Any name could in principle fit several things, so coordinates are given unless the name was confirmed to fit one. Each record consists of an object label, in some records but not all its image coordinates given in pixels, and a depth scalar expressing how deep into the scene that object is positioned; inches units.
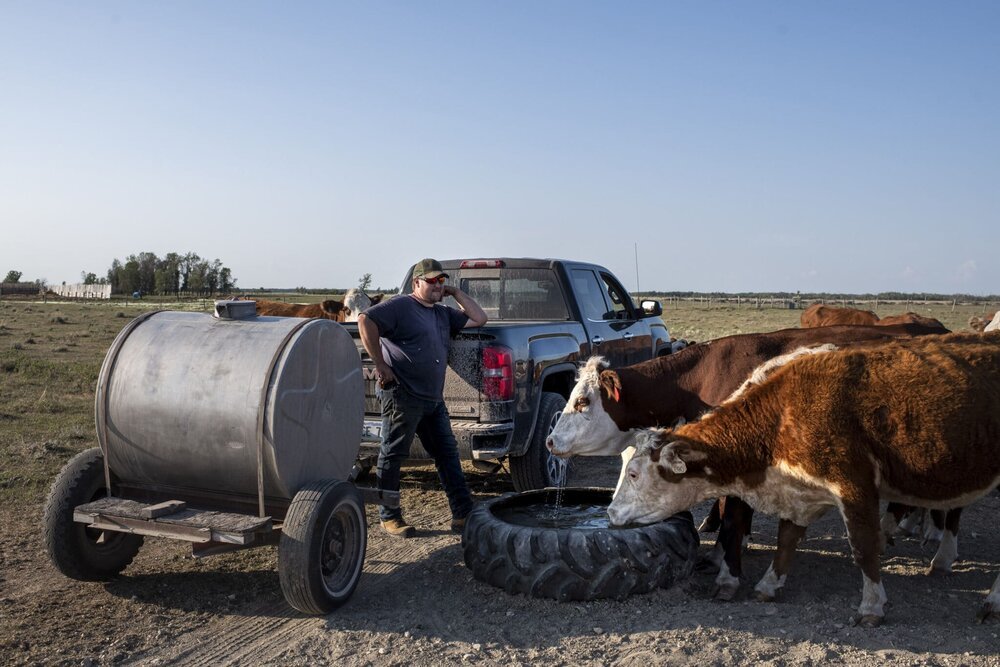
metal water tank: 185.8
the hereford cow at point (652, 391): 257.6
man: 235.5
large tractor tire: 194.9
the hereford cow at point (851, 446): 187.6
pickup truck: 271.7
